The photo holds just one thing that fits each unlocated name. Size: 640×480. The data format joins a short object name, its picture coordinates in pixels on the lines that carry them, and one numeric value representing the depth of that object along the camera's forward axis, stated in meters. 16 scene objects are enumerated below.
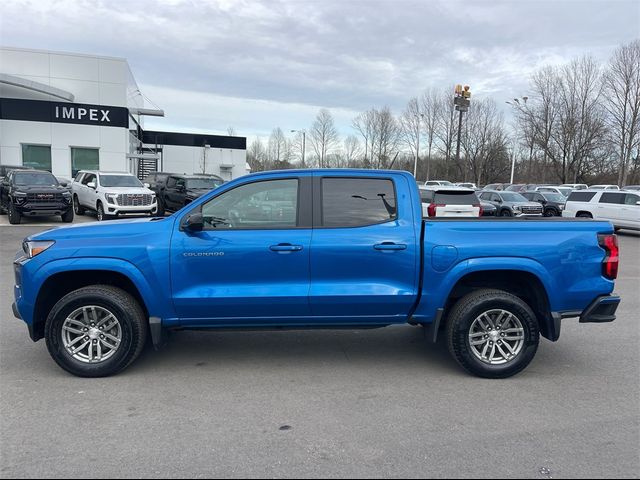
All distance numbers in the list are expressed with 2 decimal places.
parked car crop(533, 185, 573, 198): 32.35
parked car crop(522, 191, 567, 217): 23.94
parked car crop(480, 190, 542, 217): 21.92
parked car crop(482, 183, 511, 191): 42.55
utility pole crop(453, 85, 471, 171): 39.12
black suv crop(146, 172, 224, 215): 19.30
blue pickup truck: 4.21
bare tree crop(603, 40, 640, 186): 46.00
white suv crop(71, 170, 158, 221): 17.23
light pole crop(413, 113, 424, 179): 70.59
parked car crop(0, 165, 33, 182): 20.71
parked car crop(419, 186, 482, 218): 14.31
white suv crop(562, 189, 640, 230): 17.70
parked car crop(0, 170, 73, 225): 15.62
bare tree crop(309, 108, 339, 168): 77.38
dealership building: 28.38
